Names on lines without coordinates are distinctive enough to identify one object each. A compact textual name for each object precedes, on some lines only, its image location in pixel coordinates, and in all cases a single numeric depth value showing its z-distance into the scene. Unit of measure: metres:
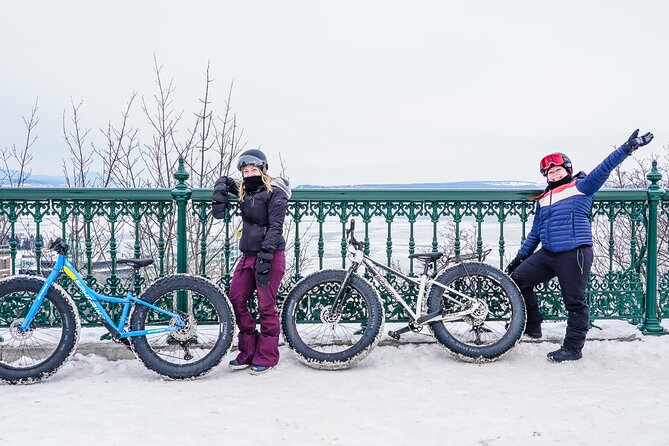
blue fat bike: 5.20
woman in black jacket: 5.38
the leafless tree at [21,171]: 19.62
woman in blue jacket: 5.62
